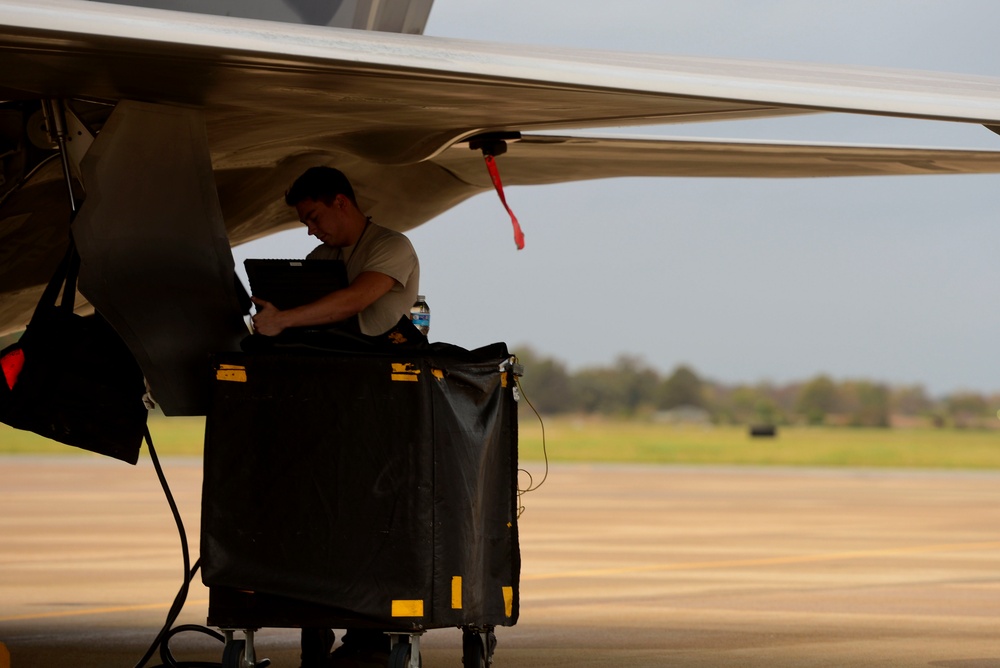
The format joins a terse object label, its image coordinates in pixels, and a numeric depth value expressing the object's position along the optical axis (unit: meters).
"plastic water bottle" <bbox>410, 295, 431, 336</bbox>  15.16
